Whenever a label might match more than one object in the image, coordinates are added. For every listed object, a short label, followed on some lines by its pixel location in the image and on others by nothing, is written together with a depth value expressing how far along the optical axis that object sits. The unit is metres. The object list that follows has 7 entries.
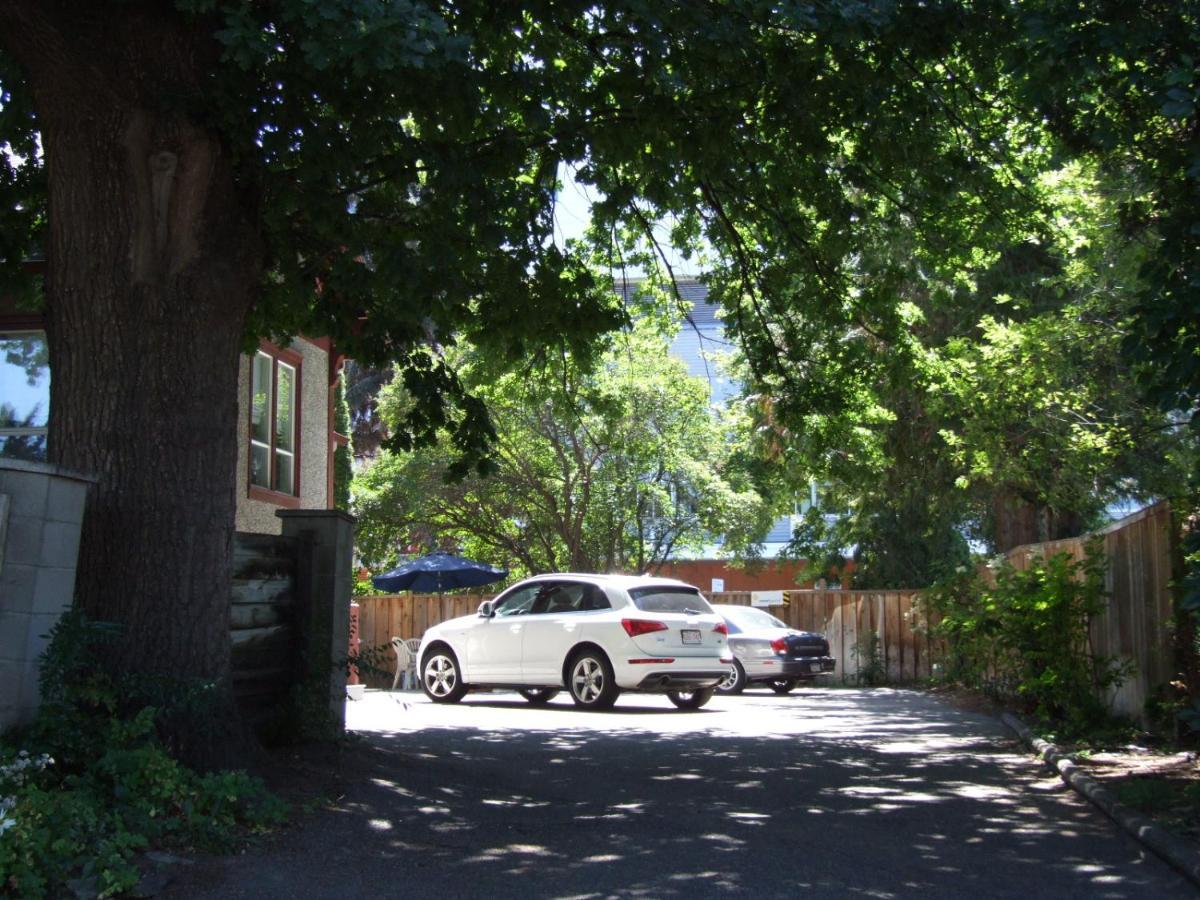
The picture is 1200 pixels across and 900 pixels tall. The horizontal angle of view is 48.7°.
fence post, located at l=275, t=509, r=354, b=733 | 10.39
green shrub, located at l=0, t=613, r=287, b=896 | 5.80
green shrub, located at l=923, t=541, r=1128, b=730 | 12.95
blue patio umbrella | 25.27
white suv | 16.67
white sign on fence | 27.27
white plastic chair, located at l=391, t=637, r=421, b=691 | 23.70
